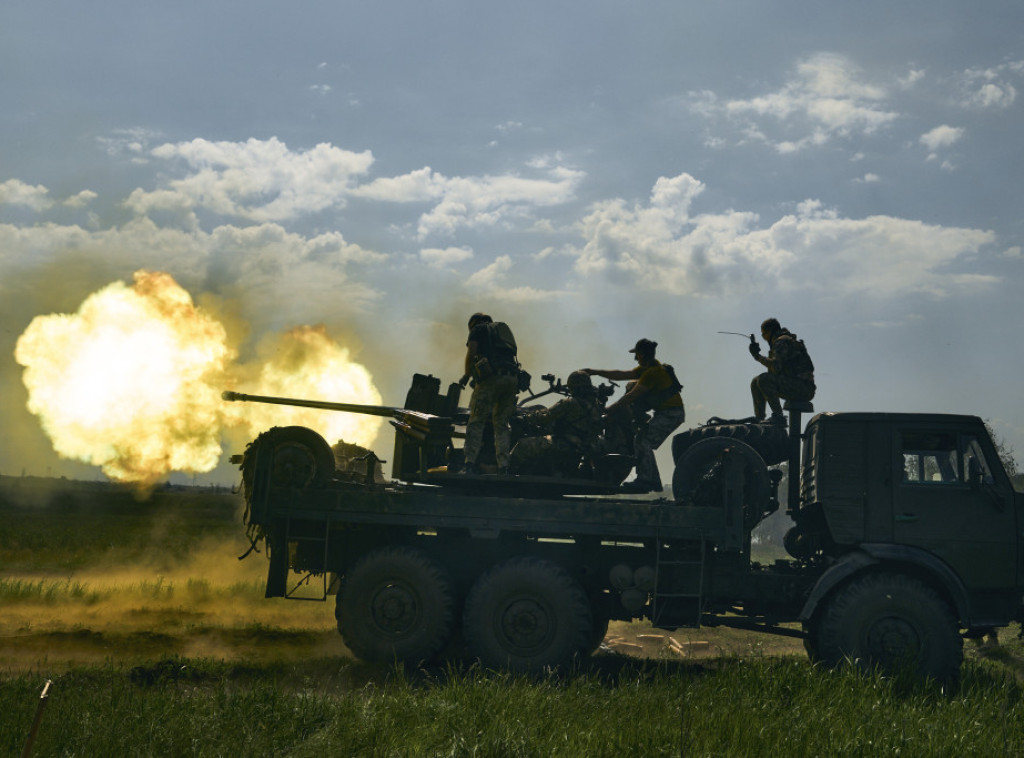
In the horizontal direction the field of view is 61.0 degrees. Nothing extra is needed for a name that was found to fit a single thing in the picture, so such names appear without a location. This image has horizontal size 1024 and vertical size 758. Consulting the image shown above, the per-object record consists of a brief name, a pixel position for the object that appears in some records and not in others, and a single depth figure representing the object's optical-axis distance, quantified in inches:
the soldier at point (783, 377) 424.5
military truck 359.3
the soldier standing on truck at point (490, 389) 416.2
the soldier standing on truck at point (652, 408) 426.9
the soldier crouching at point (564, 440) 418.9
